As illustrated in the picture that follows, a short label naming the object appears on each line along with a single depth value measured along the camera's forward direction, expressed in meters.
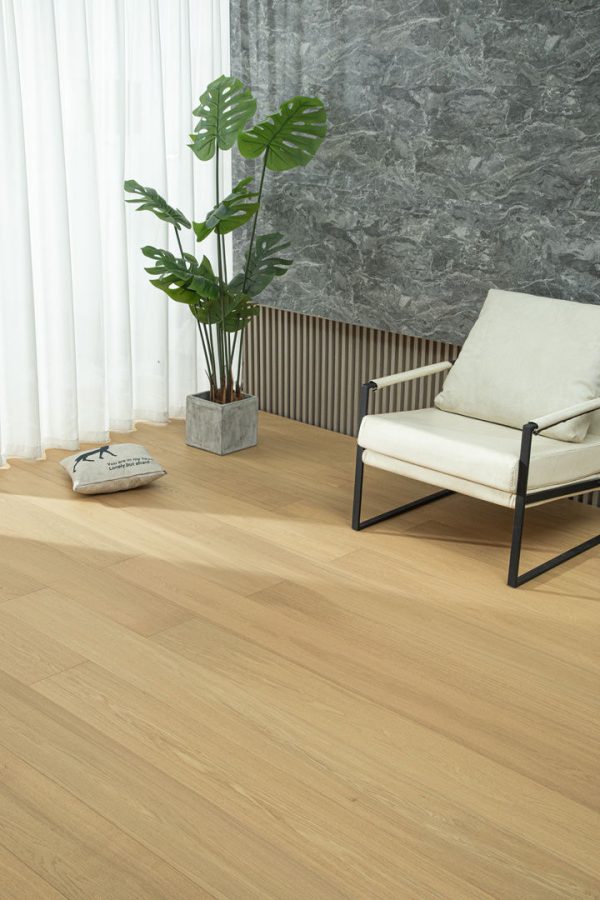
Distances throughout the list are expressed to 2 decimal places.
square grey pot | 4.27
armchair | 3.04
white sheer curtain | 3.87
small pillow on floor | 3.71
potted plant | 3.99
